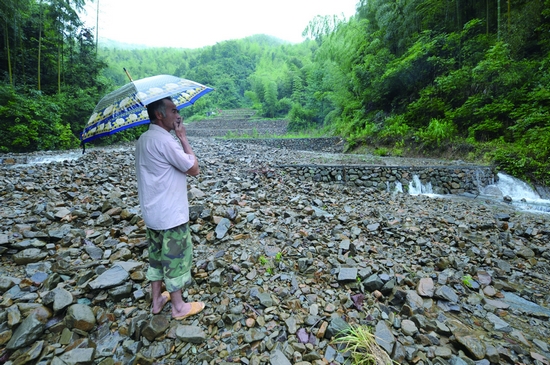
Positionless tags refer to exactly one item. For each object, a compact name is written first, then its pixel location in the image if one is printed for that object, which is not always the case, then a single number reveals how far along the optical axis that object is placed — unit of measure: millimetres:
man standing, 1731
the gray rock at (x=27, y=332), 1697
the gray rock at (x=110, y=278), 2219
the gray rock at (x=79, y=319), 1871
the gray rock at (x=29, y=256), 2633
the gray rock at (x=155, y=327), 1814
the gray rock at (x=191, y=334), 1792
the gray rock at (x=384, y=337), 1762
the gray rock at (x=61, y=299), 1971
